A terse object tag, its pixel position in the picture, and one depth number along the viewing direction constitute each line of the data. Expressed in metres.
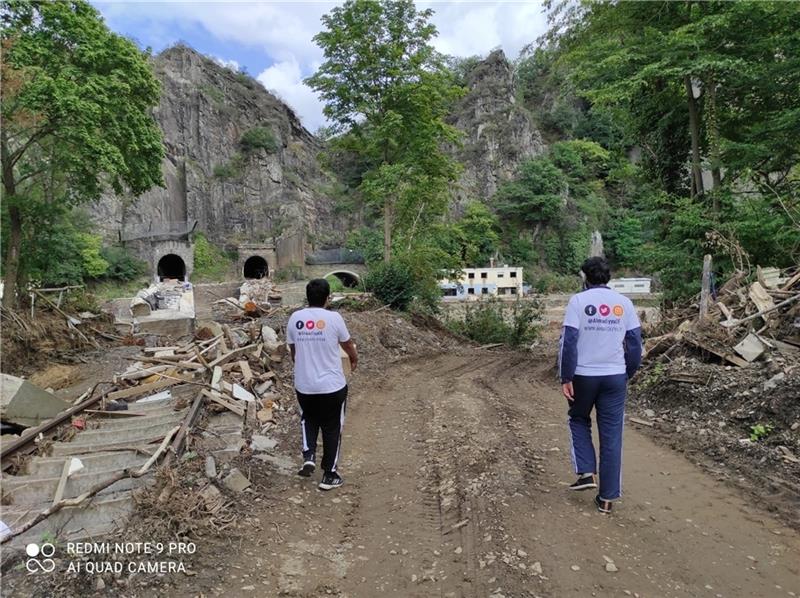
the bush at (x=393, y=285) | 17.11
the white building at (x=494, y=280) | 52.78
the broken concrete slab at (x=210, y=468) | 4.34
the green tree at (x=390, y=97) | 17.91
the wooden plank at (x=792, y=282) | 7.54
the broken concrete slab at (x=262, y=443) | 5.52
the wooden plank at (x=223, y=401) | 6.35
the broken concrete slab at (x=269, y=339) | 9.35
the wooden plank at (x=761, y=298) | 7.16
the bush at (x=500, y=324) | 16.86
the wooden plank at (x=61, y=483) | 4.03
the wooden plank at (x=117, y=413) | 6.59
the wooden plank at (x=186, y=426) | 4.77
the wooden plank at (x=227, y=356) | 8.24
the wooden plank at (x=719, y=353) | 6.69
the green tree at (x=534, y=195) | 55.91
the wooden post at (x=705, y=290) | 8.32
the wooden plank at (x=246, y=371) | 7.83
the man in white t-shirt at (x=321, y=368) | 4.32
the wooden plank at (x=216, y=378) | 7.01
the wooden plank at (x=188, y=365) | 8.27
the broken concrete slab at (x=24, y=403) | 6.18
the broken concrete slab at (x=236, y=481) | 4.25
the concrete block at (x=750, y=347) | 6.57
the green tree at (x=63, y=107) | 12.41
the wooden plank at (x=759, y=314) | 6.79
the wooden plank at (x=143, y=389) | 7.23
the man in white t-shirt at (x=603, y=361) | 3.81
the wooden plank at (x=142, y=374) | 7.92
